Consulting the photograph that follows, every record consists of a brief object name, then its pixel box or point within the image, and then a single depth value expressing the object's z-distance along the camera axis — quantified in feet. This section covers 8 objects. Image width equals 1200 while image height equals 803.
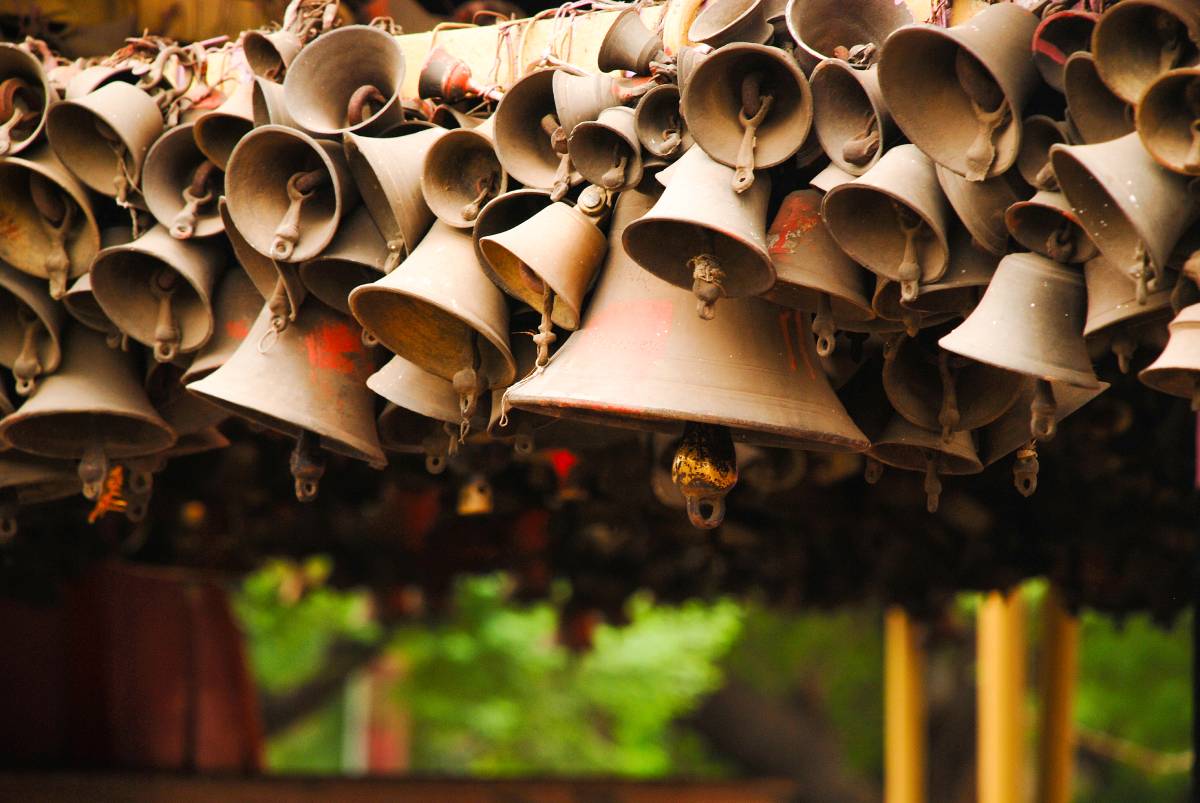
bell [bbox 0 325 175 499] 15.44
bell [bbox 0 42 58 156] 14.97
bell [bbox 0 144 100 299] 15.16
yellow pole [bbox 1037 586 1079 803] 43.42
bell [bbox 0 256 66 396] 15.52
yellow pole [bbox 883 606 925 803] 49.29
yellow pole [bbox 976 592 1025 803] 42.42
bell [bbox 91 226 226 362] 14.71
